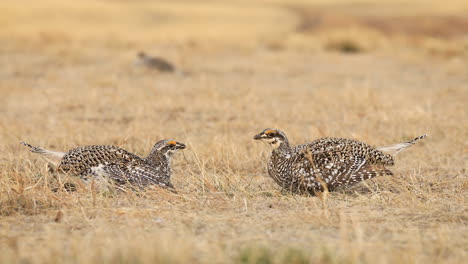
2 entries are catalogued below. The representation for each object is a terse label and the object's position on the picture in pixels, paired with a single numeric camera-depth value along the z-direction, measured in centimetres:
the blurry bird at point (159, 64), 3039
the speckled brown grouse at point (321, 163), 1158
